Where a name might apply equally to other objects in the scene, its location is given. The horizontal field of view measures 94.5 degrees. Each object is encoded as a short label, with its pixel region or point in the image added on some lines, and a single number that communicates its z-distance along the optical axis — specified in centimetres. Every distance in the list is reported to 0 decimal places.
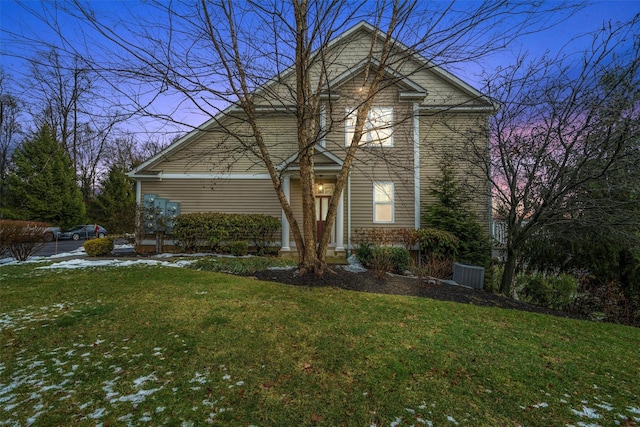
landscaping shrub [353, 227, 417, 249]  1095
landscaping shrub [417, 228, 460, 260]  983
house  1135
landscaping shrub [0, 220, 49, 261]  901
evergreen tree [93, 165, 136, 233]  2898
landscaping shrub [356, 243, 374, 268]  905
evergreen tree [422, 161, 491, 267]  1006
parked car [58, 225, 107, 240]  2288
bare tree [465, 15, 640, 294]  571
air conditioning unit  759
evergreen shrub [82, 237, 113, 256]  1021
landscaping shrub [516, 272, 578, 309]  722
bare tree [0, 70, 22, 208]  2154
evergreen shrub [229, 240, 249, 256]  1024
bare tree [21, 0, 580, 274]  434
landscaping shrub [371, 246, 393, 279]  719
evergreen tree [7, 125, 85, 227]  2297
